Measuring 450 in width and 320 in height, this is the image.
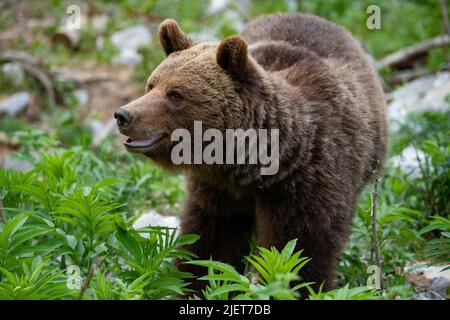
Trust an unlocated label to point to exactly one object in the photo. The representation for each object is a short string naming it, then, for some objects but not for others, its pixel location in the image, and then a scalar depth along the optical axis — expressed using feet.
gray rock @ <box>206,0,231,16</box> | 42.39
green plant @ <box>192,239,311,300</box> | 11.04
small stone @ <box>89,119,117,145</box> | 30.14
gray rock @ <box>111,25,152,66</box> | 39.73
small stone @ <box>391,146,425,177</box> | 22.77
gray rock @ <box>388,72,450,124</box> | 27.71
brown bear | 14.80
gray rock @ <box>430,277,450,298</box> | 16.47
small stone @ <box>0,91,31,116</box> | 34.14
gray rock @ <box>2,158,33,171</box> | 26.86
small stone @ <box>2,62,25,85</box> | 35.97
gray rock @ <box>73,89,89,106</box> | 35.86
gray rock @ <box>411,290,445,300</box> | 15.58
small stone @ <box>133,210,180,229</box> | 19.47
